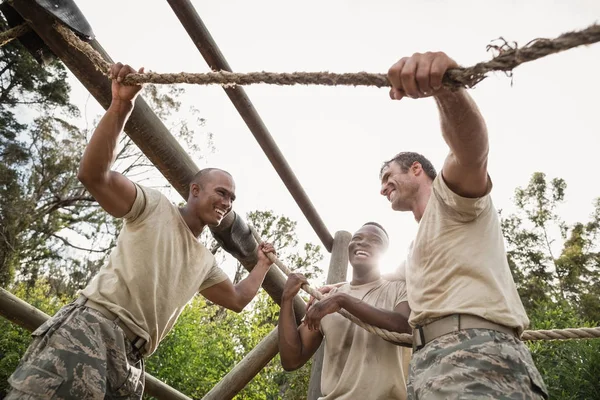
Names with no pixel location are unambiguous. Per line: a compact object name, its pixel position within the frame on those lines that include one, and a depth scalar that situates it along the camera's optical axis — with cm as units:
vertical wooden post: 430
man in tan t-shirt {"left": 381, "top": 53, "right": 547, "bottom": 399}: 132
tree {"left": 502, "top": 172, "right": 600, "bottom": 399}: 1856
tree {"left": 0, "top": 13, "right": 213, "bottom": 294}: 1532
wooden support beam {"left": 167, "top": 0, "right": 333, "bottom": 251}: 267
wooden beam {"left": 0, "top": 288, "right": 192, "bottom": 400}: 312
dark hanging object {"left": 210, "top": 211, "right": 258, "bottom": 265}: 291
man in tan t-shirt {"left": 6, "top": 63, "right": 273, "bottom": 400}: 168
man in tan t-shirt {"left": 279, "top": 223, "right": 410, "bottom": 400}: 218
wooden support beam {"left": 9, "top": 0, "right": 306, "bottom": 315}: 201
